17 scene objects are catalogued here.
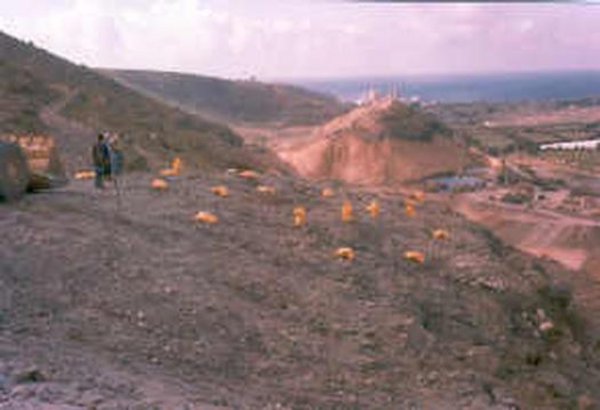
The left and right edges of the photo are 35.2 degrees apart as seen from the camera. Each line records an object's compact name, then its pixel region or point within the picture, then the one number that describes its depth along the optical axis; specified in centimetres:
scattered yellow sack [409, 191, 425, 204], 1845
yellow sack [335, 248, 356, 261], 1177
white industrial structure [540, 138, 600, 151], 8411
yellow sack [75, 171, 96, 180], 1577
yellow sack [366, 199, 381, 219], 1468
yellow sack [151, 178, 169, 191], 1408
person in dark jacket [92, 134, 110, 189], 1361
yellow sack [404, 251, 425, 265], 1245
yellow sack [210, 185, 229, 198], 1414
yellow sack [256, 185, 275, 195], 1467
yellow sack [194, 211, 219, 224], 1221
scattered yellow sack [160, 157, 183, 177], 1587
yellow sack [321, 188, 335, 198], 1599
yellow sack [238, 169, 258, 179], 1639
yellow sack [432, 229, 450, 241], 1388
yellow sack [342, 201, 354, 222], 1370
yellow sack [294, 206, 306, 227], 1305
